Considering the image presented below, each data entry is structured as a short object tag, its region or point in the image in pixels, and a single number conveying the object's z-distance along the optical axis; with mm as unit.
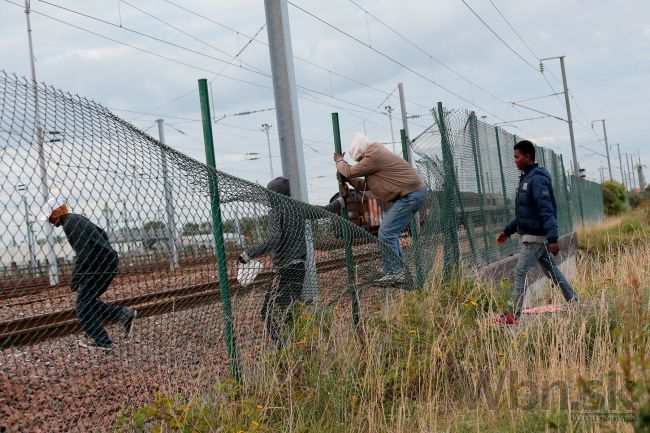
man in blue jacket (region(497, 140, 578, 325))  7844
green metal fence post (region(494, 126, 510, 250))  13180
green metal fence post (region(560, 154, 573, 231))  19906
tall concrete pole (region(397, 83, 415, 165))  39791
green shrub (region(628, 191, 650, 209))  70000
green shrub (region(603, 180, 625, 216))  50188
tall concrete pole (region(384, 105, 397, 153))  54031
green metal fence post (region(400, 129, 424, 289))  7524
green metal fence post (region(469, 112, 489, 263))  11219
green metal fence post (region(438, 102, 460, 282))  9005
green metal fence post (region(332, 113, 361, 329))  6273
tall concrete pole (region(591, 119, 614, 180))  78156
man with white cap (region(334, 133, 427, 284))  7398
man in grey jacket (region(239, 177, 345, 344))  5387
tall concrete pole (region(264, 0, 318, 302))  7578
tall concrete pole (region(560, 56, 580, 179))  43219
